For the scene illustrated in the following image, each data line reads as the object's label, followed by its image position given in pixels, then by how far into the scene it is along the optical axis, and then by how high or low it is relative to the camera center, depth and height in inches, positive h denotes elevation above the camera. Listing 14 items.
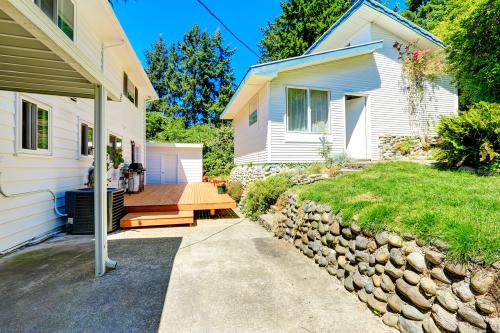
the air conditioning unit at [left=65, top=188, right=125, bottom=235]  199.9 -38.6
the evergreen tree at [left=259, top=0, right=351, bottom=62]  714.2 +430.0
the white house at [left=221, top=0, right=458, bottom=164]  317.7 +99.4
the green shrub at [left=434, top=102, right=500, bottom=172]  204.8 +23.4
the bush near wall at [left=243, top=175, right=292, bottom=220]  262.9 -32.1
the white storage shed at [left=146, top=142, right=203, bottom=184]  565.6 +1.7
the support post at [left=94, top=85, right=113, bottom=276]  123.0 -1.3
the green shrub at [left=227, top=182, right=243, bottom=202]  376.0 -42.7
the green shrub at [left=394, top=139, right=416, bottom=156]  366.6 +26.3
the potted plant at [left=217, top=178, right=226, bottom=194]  344.8 -35.2
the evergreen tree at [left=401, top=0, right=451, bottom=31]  649.1 +461.9
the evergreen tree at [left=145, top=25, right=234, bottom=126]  1027.3 +371.3
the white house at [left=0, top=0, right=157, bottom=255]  91.6 +40.4
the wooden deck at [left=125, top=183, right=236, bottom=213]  250.5 -40.8
